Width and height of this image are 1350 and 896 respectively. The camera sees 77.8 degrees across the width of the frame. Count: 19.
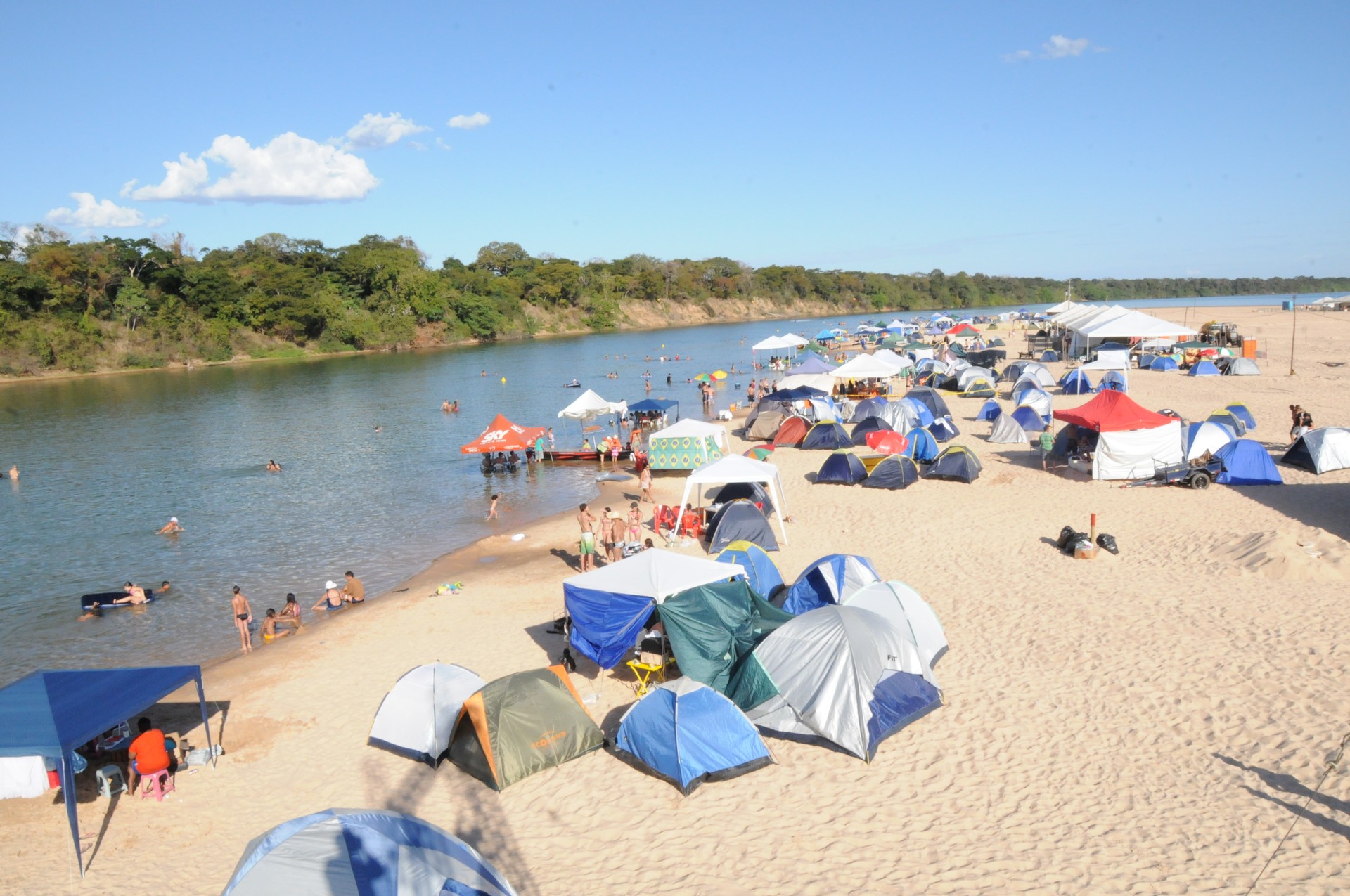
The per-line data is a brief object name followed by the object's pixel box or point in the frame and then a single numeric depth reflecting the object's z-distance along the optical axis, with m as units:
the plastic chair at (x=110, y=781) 8.79
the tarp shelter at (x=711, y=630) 9.85
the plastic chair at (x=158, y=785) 8.75
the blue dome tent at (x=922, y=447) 22.09
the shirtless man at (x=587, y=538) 15.30
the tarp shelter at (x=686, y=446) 22.72
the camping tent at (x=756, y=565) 12.41
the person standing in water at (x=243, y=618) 13.58
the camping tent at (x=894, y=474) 19.91
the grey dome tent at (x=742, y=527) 15.52
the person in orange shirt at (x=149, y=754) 8.70
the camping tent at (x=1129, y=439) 19.03
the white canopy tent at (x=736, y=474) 16.20
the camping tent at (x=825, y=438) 25.27
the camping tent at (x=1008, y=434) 25.02
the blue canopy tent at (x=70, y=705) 7.72
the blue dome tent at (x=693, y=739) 8.32
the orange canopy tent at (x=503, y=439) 25.38
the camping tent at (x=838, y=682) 8.77
